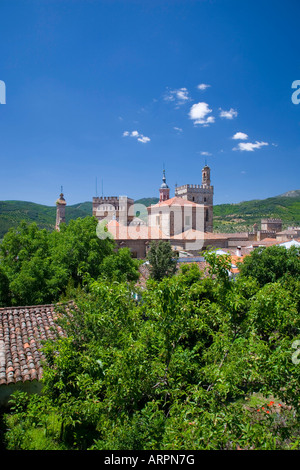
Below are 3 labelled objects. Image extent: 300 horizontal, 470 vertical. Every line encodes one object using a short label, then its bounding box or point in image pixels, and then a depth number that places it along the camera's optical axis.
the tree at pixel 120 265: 13.57
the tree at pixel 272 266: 16.27
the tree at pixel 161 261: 20.53
